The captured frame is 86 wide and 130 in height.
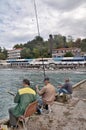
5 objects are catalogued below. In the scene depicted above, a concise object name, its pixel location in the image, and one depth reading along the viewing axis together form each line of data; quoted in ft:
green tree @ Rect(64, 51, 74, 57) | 194.55
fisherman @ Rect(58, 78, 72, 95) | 18.90
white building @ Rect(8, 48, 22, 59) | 250.53
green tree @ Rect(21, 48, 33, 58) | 219.11
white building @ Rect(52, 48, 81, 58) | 211.75
